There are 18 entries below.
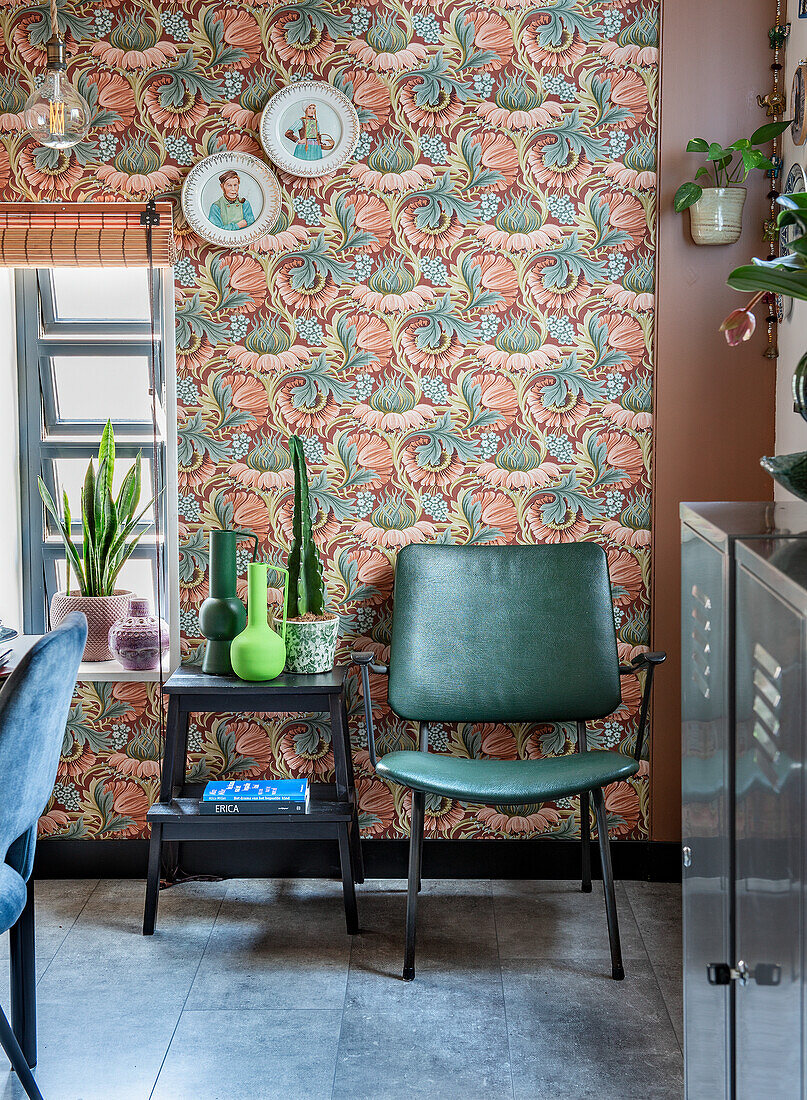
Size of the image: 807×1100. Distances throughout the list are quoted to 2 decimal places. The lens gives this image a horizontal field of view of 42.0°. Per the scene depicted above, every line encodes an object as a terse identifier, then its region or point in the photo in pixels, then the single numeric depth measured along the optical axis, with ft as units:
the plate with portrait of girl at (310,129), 9.68
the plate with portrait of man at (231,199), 9.78
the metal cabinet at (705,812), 4.10
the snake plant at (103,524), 10.64
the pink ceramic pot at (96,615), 10.70
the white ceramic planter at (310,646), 9.45
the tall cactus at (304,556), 9.53
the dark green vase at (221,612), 9.58
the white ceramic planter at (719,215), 9.42
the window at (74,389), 11.13
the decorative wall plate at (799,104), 8.89
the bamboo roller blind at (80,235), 10.01
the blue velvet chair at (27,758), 5.86
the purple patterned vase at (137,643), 10.30
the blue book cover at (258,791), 9.16
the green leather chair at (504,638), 9.66
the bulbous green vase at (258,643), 9.19
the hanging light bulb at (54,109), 8.54
